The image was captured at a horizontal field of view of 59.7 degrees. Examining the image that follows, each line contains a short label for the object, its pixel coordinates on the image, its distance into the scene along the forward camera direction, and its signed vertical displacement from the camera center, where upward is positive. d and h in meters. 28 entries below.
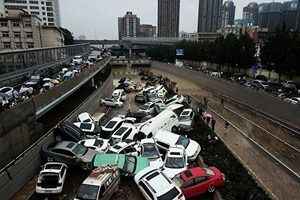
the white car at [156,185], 12.34 -7.01
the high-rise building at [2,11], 66.85 +7.96
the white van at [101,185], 12.46 -6.99
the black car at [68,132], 19.59 -6.88
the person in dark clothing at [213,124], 22.33 -6.96
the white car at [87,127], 22.22 -7.26
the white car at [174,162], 15.07 -7.12
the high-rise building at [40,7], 112.60 +14.42
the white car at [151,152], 16.03 -7.17
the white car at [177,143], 17.46 -7.02
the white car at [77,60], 49.21 -3.78
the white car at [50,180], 13.77 -7.39
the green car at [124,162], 15.09 -7.04
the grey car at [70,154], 16.41 -7.11
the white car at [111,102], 33.51 -7.77
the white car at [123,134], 20.08 -7.21
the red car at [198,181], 13.29 -7.08
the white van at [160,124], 21.12 -6.83
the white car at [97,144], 18.71 -7.44
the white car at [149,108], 28.54 -7.40
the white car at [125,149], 17.75 -7.27
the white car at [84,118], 23.94 -6.98
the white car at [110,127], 22.33 -7.36
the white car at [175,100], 30.58 -6.91
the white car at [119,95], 35.59 -7.42
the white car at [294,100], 29.64 -6.64
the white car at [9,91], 23.99 -4.74
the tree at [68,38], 95.75 +1.04
